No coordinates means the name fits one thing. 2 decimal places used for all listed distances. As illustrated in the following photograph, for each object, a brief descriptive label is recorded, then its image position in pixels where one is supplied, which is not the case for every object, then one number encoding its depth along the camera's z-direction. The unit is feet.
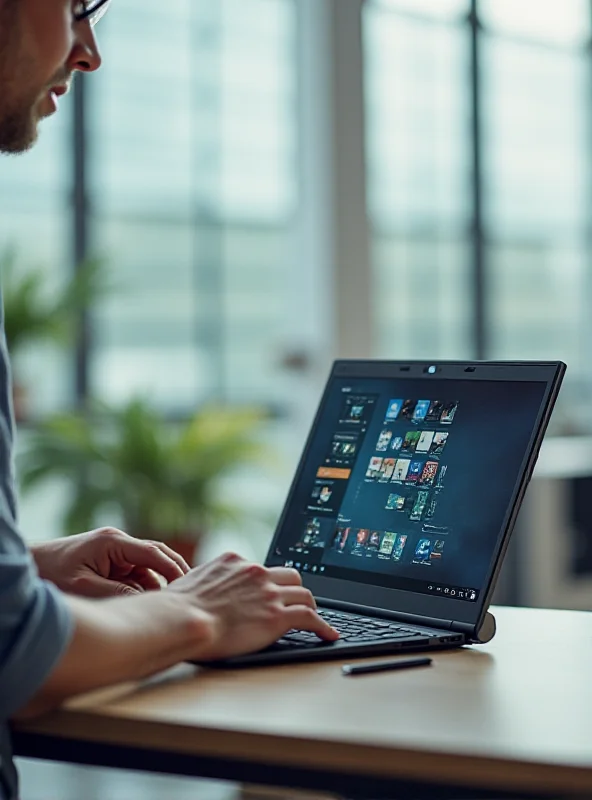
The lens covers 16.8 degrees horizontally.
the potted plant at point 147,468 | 13.41
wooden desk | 4.32
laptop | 5.27
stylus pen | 4.92
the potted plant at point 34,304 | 12.49
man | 4.58
